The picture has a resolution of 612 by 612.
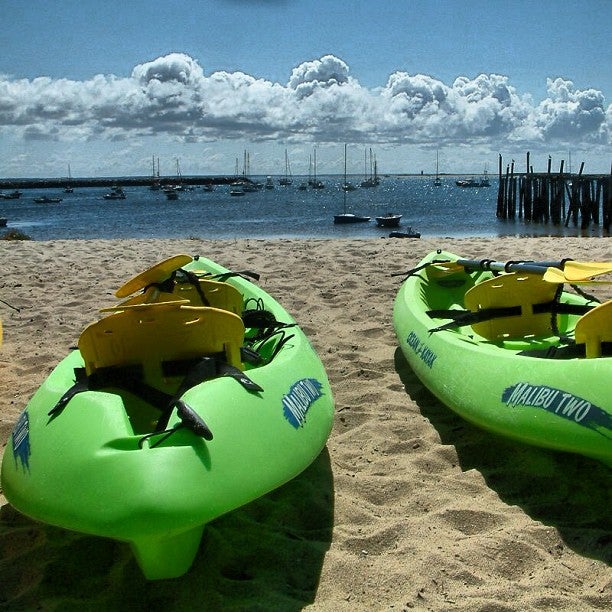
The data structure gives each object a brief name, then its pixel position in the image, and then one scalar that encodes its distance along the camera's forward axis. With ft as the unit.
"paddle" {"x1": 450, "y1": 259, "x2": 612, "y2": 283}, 12.14
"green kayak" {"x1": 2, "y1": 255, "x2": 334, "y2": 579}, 7.24
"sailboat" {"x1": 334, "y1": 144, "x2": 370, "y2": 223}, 112.98
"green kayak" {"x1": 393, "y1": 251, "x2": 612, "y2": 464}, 9.59
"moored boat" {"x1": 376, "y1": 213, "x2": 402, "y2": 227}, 102.36
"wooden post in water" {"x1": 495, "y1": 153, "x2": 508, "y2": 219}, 108.17
